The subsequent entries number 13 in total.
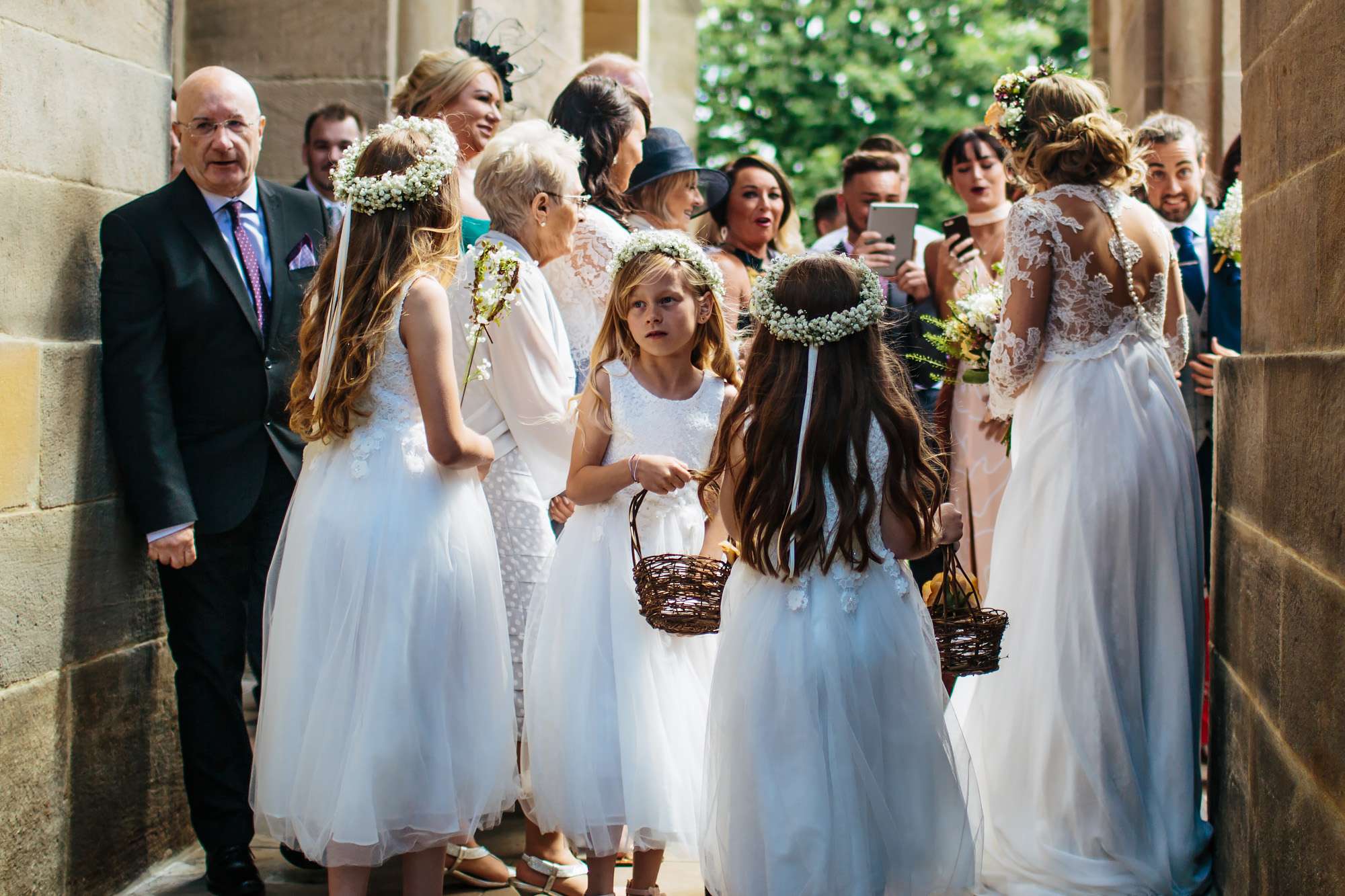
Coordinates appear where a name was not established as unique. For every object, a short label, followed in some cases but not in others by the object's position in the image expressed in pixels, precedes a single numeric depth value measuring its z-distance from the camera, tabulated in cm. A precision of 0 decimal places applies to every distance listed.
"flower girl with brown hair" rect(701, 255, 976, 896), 344
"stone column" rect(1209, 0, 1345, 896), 294
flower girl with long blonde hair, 394
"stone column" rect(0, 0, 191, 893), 393
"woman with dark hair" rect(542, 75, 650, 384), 562
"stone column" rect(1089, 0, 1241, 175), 912
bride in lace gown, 428
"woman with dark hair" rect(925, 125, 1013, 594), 630
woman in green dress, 589
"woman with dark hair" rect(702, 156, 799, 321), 674
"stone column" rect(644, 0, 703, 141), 1731
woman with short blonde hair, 446
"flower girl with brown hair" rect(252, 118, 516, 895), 376
